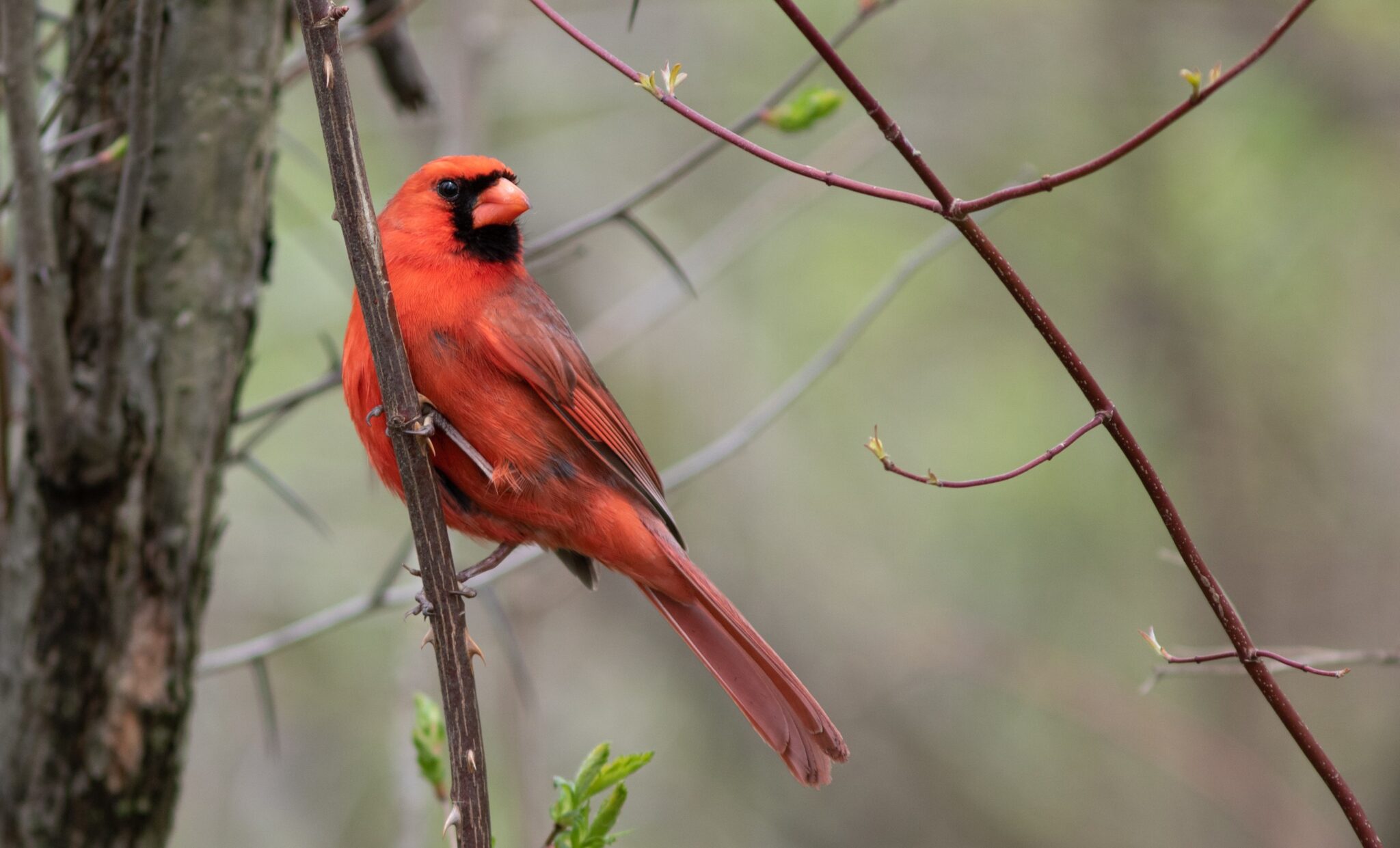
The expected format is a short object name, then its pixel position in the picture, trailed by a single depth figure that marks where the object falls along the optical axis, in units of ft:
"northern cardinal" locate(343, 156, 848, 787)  17.29
